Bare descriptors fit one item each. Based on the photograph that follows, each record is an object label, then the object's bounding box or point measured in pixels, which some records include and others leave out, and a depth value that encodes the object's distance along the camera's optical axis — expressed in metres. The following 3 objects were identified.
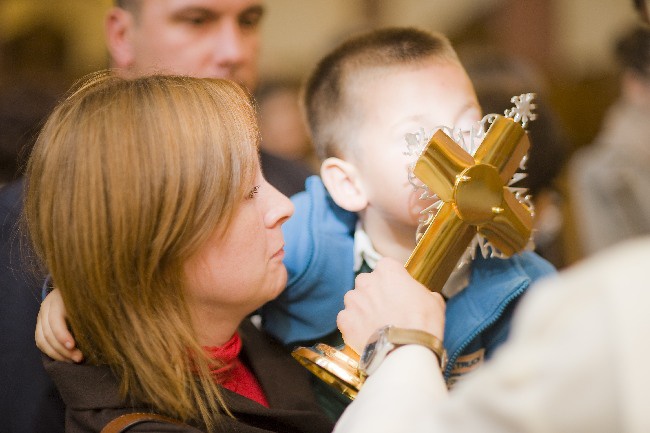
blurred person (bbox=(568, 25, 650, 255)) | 2.86
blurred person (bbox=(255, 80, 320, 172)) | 3.42
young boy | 1.25
